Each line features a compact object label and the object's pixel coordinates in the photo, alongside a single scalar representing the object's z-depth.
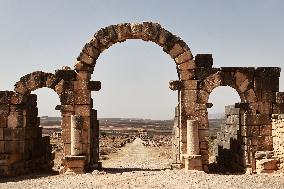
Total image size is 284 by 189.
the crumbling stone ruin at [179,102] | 14.15
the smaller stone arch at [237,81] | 14.42
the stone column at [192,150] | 13.69
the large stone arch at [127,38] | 14.28
